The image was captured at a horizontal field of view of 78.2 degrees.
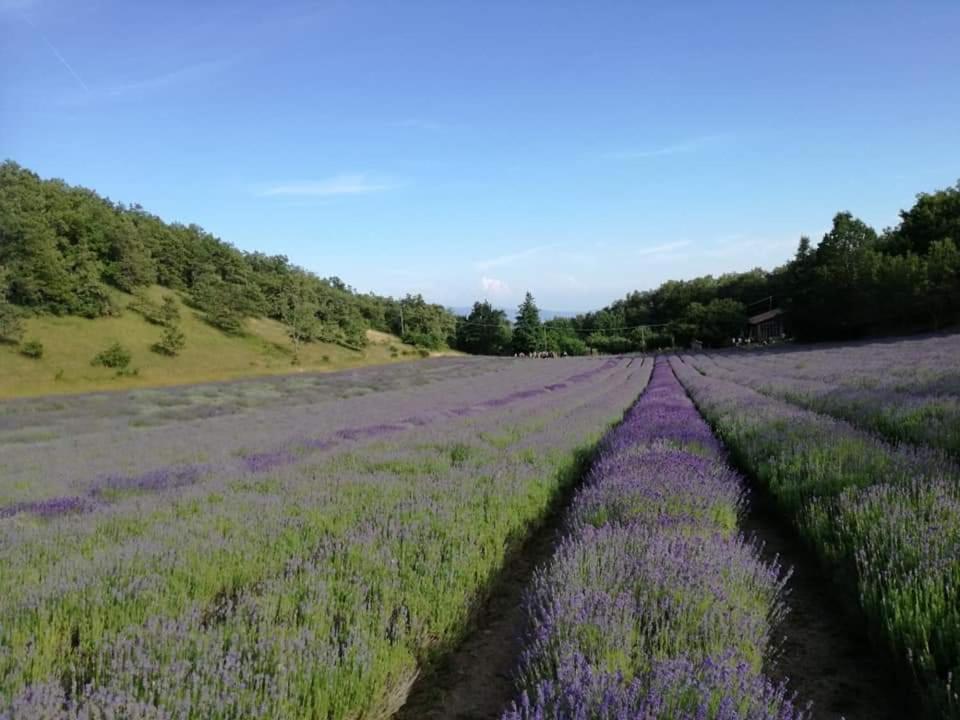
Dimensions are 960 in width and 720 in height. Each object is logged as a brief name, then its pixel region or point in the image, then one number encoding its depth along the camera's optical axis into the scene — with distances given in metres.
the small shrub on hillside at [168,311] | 52.41
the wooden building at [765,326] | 75.25
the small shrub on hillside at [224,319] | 58.12
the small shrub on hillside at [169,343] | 46.91
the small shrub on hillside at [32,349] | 38.31
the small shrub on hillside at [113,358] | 39.78
